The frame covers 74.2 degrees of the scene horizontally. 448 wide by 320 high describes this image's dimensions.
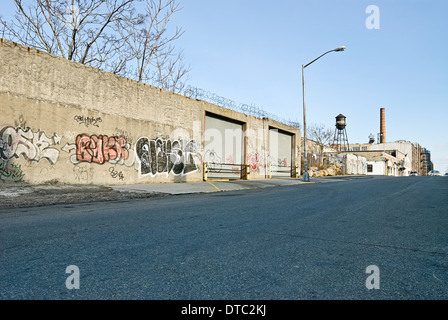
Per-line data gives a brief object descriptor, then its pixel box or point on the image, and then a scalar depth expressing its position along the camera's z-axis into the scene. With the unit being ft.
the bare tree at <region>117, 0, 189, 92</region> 74.54
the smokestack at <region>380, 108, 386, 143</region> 281.29
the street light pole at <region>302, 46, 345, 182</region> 64.49
